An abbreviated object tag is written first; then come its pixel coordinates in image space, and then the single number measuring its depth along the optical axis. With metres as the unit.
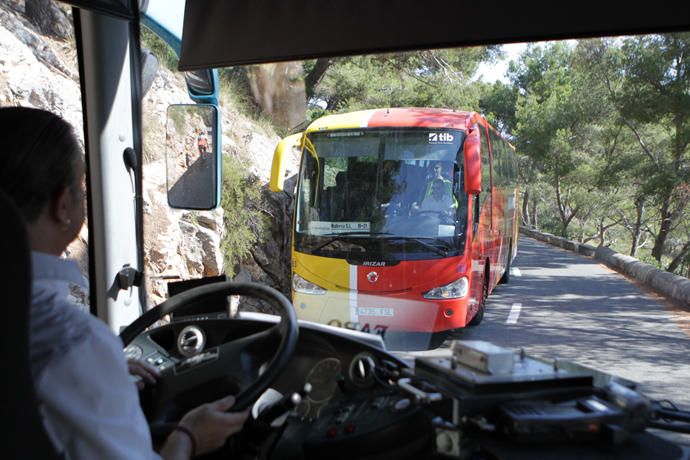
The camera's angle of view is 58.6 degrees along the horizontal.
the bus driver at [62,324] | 1.09
